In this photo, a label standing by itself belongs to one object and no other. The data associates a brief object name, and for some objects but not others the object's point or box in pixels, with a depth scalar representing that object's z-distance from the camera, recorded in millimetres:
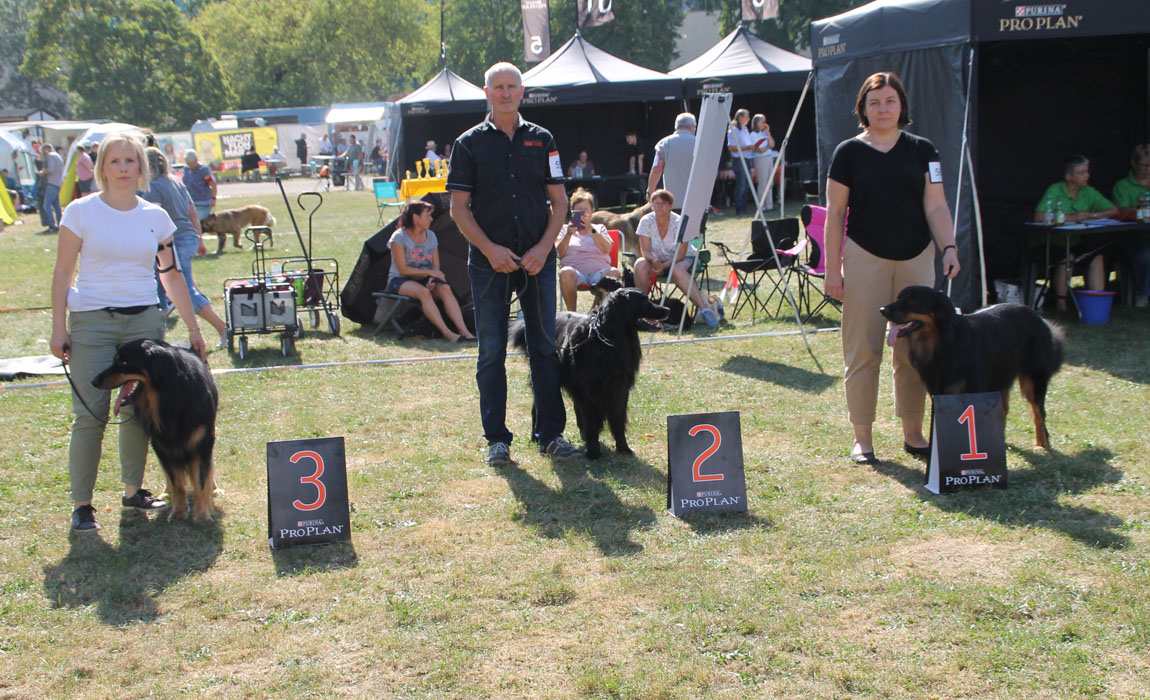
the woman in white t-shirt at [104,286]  3830
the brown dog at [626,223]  11508
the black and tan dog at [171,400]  3846
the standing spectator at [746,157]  16527
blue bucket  7527
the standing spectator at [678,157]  10602
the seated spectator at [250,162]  36125
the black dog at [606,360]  4695
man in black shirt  4586
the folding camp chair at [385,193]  18672
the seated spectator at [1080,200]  7812
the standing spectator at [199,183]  12953
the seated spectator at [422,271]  8250
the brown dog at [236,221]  15297
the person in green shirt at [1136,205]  7945
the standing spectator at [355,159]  31481
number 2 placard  4031
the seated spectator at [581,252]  8438
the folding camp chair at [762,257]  8680
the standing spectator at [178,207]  7301
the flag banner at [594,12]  24031
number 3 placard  3799
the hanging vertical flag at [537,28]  24922
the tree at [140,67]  56281
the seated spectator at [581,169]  19984
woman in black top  4363
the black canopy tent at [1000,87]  7059
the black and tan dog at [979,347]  4258
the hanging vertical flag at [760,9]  22906
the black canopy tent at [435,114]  20516
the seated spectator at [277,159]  37288
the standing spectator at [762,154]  17328
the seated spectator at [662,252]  8336
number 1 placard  4152
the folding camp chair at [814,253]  8461
